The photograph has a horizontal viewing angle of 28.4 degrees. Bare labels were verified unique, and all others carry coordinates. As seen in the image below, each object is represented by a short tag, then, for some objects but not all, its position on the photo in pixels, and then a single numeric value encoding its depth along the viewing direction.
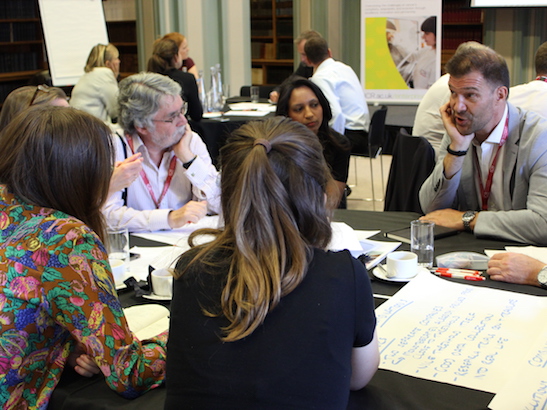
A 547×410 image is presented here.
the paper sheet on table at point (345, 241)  3.04
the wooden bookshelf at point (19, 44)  9.10
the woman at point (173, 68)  6.13
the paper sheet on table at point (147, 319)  2.62
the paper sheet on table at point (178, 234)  3.25
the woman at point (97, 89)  6.98
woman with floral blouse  2.39
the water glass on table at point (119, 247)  2.98
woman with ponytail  2.25
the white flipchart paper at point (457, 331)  2.43
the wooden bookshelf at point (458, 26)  8.85
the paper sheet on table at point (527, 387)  2.32
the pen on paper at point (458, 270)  2.89
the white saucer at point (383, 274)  2.85
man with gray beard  3.60
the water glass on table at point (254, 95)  7.72
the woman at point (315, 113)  4.20
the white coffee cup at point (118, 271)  2.90
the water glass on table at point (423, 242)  2.97
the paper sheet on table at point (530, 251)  3.00
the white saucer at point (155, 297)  2.79
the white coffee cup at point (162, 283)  2.79
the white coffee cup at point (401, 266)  2.86
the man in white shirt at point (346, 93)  6.67
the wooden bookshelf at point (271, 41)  10.28
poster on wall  8.61
